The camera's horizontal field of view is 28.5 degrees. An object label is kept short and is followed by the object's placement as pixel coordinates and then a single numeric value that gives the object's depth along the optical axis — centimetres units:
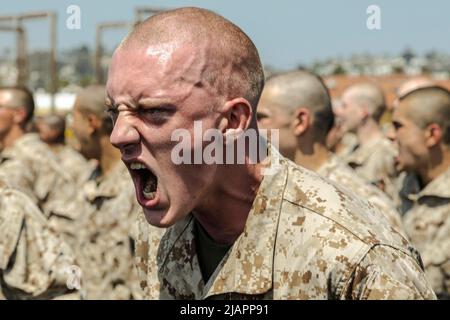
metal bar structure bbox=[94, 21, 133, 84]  1457
